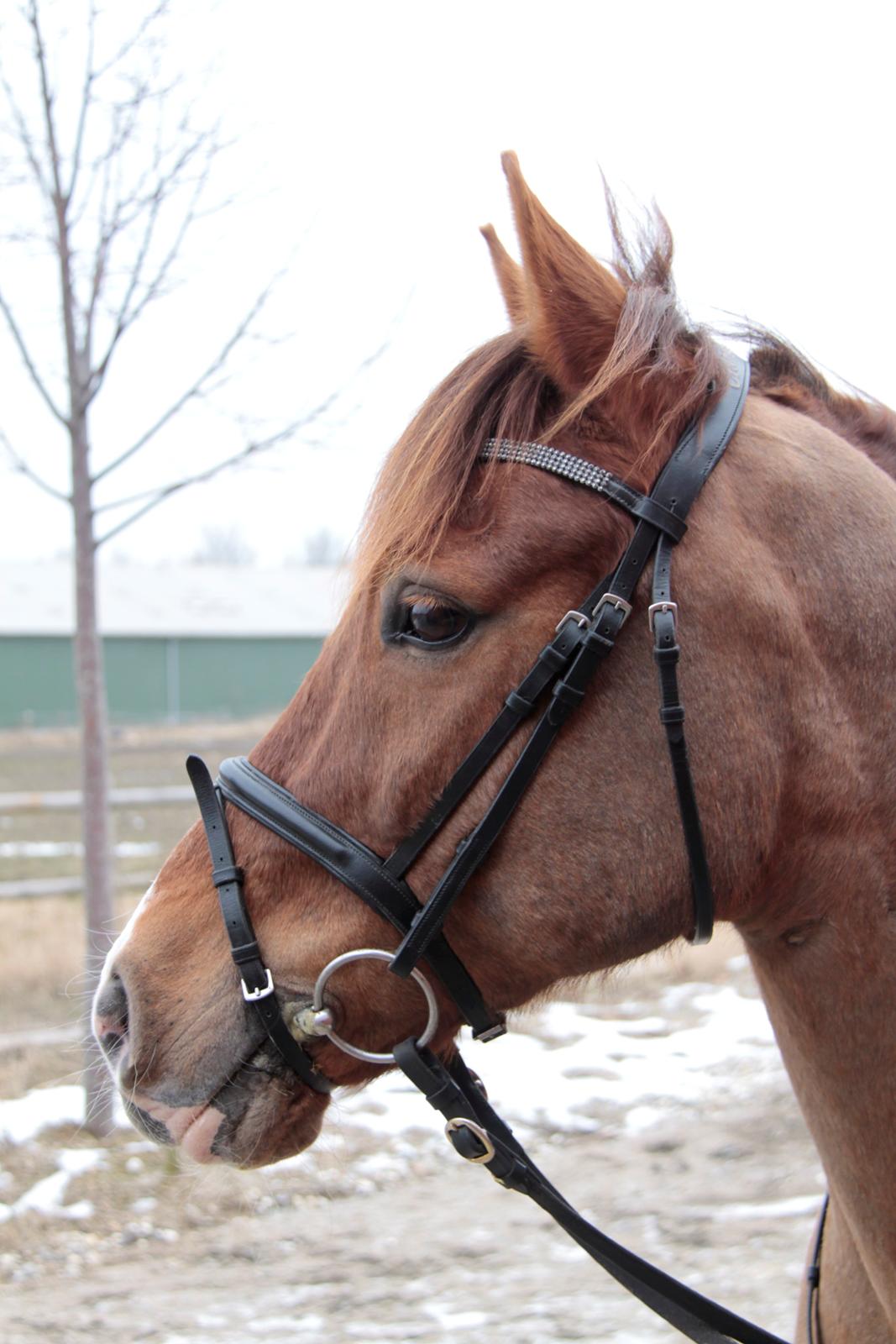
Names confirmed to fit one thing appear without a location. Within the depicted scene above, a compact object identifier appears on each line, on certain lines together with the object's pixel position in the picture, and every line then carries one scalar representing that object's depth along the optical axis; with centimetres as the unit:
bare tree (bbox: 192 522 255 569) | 6247
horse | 153
